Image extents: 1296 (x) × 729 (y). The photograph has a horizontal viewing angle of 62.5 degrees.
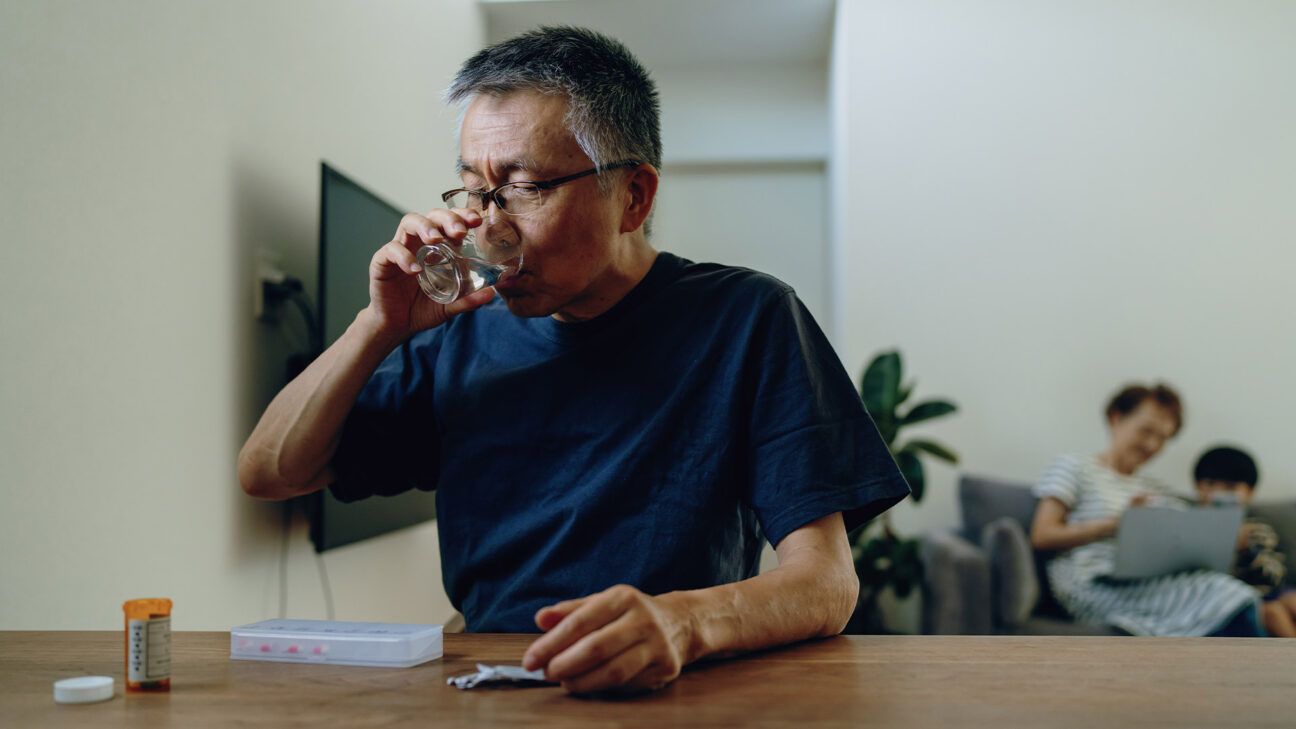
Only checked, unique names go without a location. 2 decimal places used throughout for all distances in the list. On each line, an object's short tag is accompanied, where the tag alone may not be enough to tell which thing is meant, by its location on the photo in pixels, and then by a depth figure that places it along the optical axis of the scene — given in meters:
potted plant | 3.85
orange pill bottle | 0.85
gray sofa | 3.52
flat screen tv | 2.33
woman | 3.33
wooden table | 0.75
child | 3.60
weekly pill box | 0.93
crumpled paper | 0.84
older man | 1.22
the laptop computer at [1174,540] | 3.38
